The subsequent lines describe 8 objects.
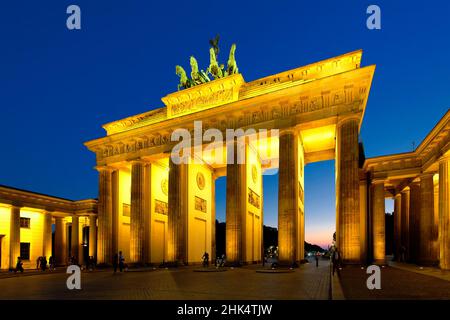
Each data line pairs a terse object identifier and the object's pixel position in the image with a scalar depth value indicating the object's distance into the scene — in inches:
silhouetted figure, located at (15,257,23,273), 1147.6
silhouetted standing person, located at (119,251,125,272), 1034.1
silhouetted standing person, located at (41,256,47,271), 1241.8
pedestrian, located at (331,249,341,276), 694.2
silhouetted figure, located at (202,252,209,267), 1071.6
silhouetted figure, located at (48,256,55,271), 1353.3
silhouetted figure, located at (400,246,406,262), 1298.0
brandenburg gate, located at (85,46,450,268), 946.1
